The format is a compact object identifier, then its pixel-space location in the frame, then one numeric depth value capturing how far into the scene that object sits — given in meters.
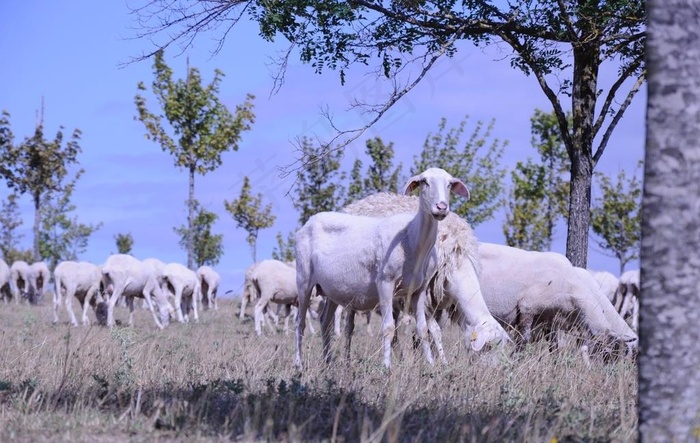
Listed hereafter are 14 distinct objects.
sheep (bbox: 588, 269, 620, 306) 31.66
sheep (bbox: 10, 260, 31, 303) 40.44
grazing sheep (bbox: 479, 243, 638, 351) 13.43
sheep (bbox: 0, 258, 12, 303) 38.62
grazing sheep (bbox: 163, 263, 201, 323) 30.57
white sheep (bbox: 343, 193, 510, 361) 12.17
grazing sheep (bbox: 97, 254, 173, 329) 25.34
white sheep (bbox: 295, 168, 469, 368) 11.23
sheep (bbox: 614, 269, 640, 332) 29.53
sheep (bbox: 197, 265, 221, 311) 36.12
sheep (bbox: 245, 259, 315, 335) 25.34
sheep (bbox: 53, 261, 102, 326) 26.67
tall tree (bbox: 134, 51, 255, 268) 35.91
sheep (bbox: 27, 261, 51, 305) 39.06
